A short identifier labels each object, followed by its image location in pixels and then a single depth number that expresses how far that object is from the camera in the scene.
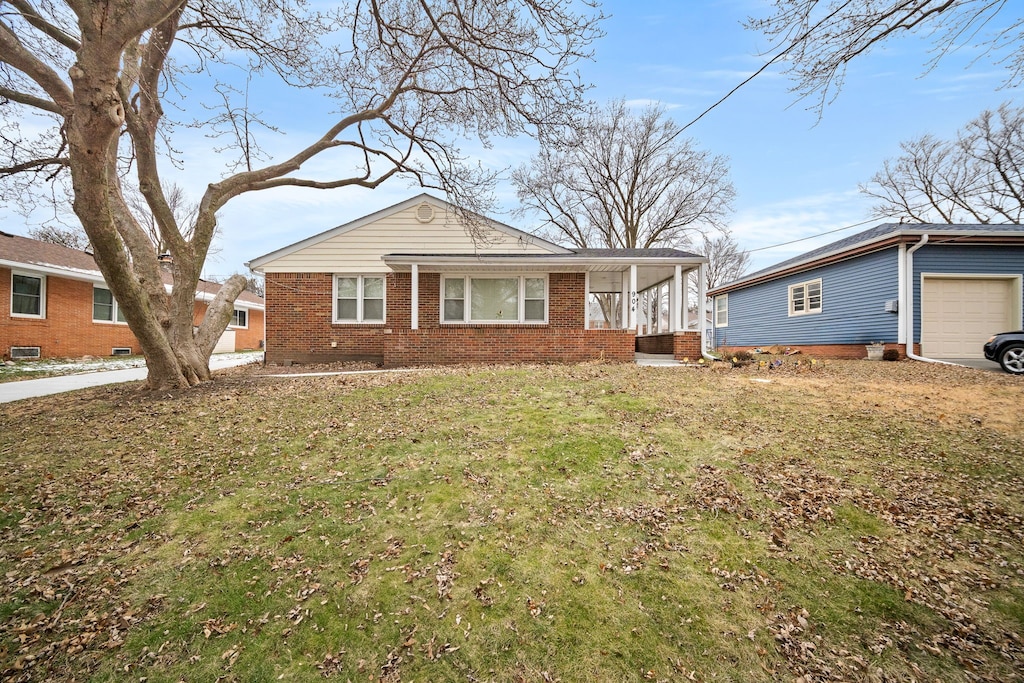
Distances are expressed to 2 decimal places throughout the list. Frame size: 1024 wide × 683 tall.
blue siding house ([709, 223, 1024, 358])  12.00
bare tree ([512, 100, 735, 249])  26.08
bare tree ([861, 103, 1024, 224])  22.50
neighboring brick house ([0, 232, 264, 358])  14.07
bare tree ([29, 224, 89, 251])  11.66
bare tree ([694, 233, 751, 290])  40.94
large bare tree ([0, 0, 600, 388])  5.12
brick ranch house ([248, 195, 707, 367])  12.38
